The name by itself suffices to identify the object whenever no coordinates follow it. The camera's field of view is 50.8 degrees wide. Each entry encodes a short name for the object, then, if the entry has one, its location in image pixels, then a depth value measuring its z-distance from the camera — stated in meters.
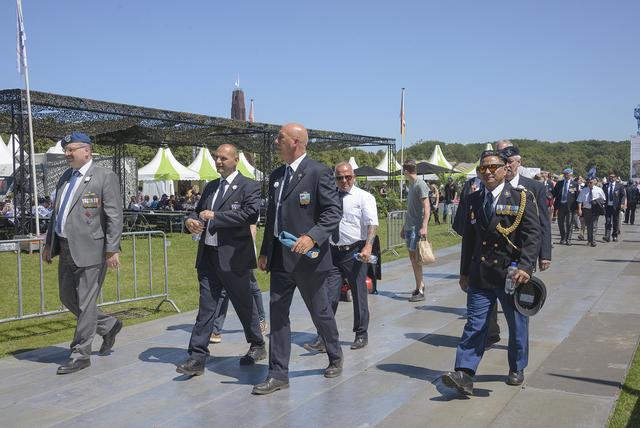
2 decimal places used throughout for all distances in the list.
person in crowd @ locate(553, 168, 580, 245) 17.31
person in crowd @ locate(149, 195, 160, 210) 26.42
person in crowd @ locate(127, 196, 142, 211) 24.50
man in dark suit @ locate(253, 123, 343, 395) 4.88
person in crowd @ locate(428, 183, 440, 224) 26.16
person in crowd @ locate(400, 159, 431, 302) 8.55
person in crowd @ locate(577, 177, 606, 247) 16.80
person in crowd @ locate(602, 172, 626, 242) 18.25
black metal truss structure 16.05
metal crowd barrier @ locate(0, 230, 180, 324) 6.79
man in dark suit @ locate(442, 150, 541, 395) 4.72
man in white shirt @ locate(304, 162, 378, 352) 6.34
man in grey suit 5.59
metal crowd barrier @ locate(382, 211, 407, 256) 15.05
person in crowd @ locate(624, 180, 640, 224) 27.56
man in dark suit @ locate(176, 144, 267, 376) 5.37
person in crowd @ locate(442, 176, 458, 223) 26.16
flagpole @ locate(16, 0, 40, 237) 14.63
